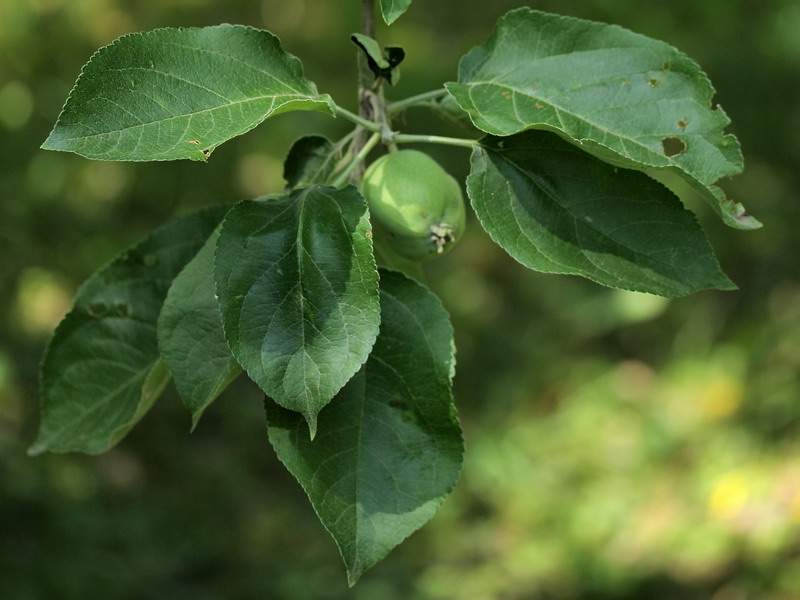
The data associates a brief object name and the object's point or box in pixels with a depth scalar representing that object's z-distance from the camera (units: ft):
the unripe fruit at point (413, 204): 1.97
